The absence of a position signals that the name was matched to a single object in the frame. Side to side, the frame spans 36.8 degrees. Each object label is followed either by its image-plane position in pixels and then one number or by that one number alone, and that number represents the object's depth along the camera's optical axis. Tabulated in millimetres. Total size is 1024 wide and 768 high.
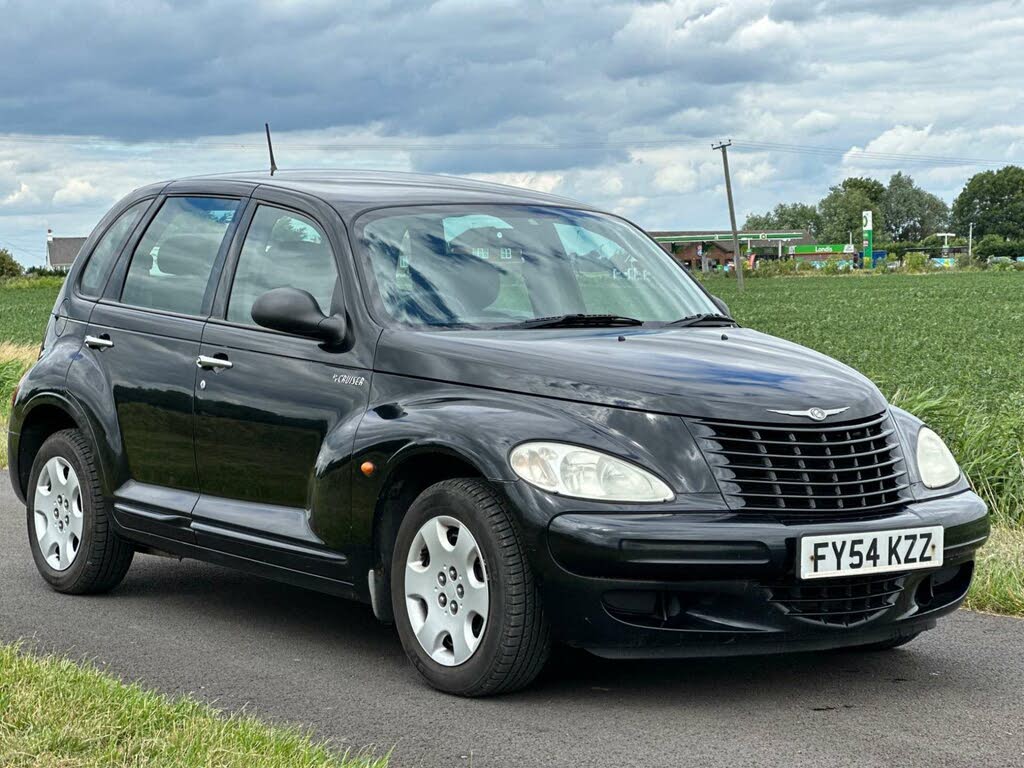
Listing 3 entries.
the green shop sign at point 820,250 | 187112
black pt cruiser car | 4863
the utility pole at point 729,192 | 83356
